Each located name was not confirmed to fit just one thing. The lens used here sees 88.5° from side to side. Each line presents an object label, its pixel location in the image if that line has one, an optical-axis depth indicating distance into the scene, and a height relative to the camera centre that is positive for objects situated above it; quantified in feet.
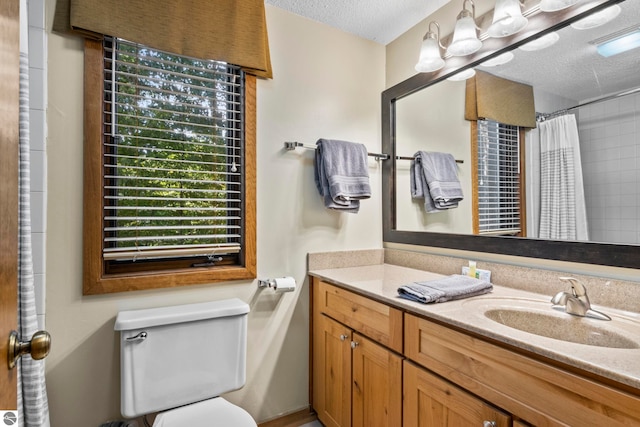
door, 1.63 +0.18
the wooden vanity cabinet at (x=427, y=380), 2.45 -1.64
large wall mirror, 3.68 +1.14
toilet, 4.14 -1.98
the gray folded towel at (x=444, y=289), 3.87 -0.94
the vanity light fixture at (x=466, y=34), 4.91 +2.72
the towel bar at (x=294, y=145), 5.83 +1.25
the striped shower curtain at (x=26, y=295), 3.45 -0.81
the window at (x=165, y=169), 4.55 +0.73
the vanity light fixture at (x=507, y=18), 4.36 +2.61
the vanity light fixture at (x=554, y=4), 3.91 +2.51
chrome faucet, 3.48 -0.96
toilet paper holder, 5.53 -1.16
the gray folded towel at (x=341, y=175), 5.82 +0.72
